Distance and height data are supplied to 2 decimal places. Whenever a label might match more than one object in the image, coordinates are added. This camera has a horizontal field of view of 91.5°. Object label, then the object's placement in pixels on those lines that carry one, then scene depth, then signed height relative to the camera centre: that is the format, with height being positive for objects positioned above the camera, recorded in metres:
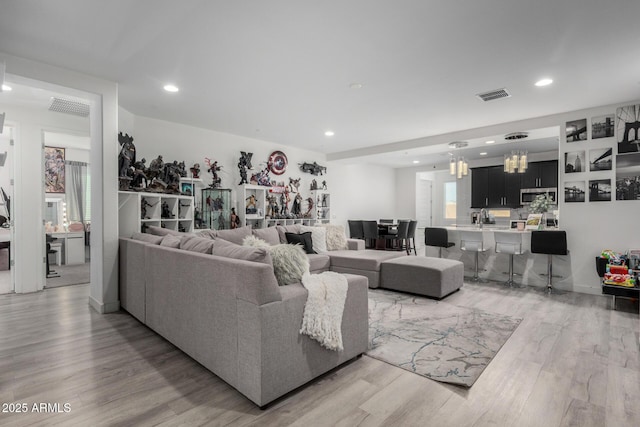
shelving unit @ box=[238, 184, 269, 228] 5.97 +0.04
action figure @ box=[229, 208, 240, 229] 5.80 -0.20
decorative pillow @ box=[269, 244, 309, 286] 2.17 -0.39
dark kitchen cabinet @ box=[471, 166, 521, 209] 7.71 +0.54
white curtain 7.67 +0.44
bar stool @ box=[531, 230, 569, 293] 4.46 -0.51
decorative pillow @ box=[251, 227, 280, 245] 5.06 -0.42
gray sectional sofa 1.81 -0.73
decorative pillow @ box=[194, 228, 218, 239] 4.45 -0.36
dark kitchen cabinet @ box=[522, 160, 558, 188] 7.12 +0.79
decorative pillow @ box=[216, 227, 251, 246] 4.62 -0.39
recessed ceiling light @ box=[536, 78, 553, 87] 3.46 +1.43
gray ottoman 4.07 -0.91
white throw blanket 2.01 -0.67
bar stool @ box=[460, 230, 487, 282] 5.12 -0.56
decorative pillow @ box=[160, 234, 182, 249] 2.92 -0.31
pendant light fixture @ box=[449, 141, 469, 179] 5.39 +0.73
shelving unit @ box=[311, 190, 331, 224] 7.46 +0.05
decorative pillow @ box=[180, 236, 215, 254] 2.55 -0.30
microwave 7.28 +0.38
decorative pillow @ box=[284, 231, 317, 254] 5.24 -0.52
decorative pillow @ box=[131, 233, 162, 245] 3.25 -0.32
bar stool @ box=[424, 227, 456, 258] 5.54 -0.52
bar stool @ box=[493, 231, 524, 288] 4.82 -0.55
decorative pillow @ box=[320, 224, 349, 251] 5.72 -0.55
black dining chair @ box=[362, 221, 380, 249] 7.84 -0.53
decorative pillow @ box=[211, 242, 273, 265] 2.04 -0.31
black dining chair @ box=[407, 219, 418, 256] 7.89 -0.59
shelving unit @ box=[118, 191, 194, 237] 4.27 -0.04
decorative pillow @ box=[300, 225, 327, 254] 5.45 -0.51
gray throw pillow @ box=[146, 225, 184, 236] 3.98 -0.28
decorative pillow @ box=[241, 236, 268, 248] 3.39 -0.37
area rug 2.33 -1.19
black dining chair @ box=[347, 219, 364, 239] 8.05 -0.52
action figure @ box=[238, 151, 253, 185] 6.00 +0.88
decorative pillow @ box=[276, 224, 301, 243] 5.34 -0.37
